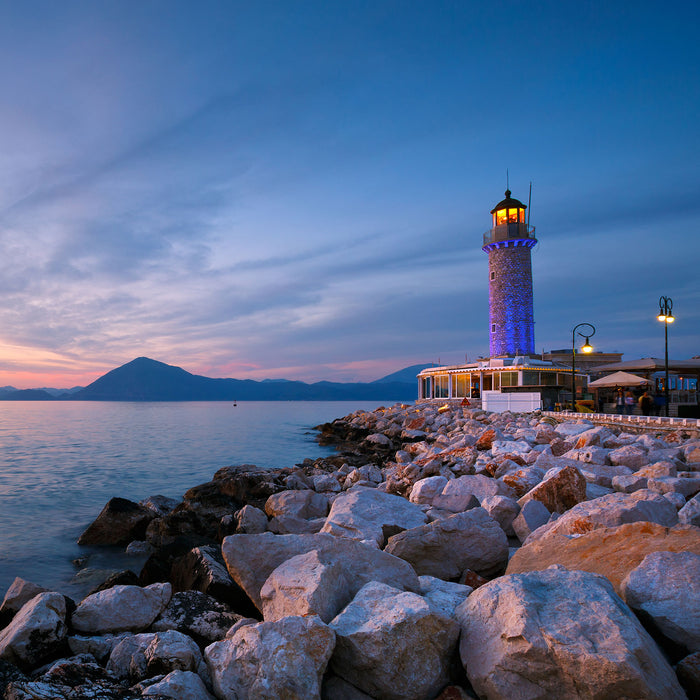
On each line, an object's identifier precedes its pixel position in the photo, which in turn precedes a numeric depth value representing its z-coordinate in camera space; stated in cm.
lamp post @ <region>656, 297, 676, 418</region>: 1688
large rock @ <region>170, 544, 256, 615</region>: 365
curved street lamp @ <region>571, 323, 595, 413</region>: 2009
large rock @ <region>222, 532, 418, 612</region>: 310
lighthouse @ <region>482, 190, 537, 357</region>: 3706
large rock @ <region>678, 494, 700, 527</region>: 420
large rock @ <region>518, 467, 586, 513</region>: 514
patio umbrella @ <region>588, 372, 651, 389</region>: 2062
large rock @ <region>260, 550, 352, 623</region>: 267
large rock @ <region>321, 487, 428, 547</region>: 464
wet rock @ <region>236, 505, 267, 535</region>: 652
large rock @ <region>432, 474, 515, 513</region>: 580
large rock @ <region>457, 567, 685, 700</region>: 200
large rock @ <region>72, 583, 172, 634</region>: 316
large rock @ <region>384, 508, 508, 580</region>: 390
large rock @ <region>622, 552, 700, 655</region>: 233
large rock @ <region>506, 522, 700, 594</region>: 301
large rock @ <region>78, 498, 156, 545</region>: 783
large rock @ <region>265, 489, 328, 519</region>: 689
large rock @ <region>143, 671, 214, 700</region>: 219
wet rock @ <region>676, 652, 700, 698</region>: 217
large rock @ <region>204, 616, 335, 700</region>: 218
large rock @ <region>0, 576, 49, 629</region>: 362
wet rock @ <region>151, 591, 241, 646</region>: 318
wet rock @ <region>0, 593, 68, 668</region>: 281
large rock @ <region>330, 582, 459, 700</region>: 226
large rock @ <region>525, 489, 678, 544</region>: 388
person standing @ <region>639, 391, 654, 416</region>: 1742
